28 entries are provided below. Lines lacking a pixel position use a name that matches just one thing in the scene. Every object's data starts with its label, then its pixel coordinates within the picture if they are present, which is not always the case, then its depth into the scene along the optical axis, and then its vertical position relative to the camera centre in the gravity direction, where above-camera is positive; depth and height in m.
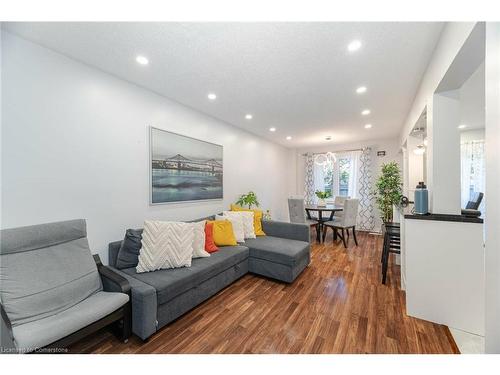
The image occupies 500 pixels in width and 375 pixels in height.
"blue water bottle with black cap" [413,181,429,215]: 1.85 -0.14
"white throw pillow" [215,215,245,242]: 2.92 -0.59
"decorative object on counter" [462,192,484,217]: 3.69 -0.30
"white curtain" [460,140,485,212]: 4.34 +0.44
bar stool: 2.51 -0.77
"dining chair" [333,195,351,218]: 4.89 -0.39
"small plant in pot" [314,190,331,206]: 4.82 -0.21
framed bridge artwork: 2.56 +0.27
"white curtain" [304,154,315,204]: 6.03 +0.17
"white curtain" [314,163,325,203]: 5.90 +0.26
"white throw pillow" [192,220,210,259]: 2.27 -0.65
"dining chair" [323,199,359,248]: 3.94 -0.67
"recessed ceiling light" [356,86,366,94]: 2.46 +1.25
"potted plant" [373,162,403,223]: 3.22 -0.03
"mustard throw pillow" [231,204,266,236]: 3.29 -0.62
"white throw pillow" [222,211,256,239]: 3.10 -0.56
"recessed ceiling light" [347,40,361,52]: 1.68 +1.24
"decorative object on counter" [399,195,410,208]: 2.63 -0.22
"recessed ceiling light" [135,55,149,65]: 1.89 +1.25
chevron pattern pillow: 1.92 -0.62
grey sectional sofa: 1.56 -0.91
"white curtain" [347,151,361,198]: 5.39 +0.37
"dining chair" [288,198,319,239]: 4.10 -0.55
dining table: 4.08 -0.52
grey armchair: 1.21 -0.77
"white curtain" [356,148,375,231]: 5.22 -0.15
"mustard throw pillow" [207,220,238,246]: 2.70 -0.66
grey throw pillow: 1.98 -0.65
